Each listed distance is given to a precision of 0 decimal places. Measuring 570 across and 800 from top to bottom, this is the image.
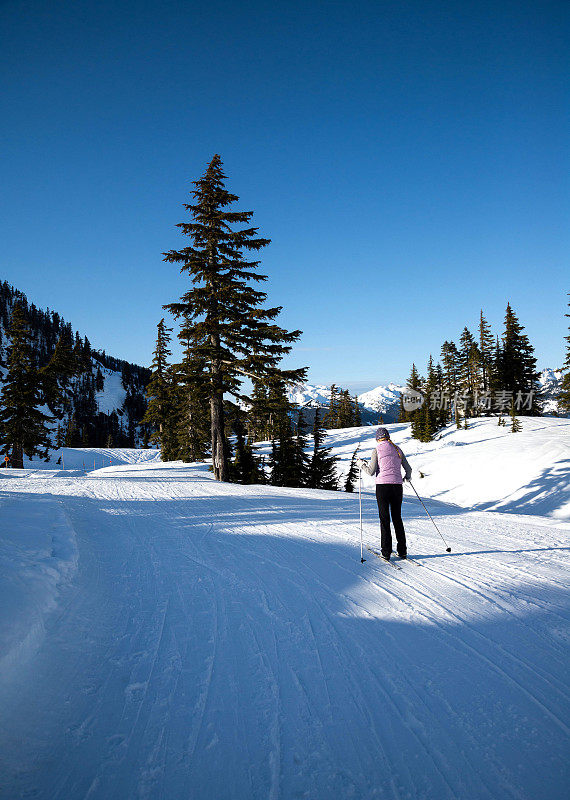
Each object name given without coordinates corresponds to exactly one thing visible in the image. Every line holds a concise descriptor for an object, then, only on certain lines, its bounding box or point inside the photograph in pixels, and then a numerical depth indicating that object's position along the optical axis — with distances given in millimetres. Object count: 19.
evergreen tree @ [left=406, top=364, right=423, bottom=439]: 59281
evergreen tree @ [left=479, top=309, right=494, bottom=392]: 50031
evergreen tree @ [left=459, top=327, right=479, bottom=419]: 49969
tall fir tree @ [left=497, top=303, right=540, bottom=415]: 46281
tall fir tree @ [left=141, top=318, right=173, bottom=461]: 37938
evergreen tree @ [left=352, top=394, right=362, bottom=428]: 71688
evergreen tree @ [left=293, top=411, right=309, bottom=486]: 22734
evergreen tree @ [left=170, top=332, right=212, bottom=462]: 33312
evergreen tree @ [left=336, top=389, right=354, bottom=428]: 69512
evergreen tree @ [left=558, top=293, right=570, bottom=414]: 30953
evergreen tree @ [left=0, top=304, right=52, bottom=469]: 25469
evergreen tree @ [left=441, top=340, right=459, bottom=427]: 53812
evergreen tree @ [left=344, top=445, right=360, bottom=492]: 22016
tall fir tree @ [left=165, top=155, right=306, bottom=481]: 16156
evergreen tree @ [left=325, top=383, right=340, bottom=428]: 70612
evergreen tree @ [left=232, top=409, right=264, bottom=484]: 21625
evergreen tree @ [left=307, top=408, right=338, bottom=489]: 22500
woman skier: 5555
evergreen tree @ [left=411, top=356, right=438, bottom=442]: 41062
